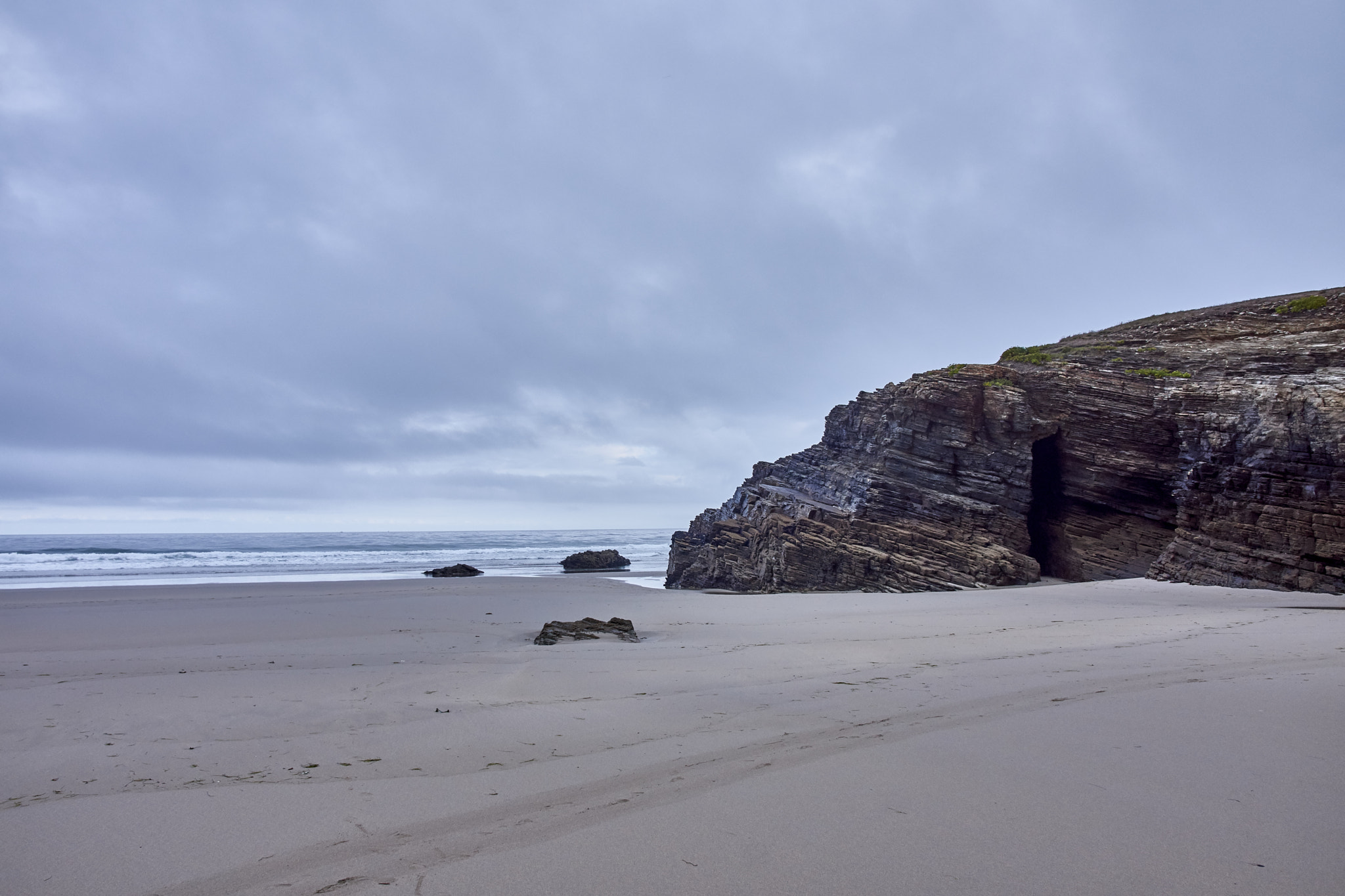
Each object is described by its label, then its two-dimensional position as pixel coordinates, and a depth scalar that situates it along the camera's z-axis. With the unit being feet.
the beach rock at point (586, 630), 35.83
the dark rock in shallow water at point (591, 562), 130.72
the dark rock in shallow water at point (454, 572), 103.68
